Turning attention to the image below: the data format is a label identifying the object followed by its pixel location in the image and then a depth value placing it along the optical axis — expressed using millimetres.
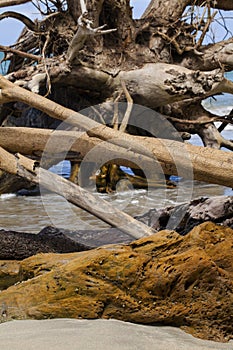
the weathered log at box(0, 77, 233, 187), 3951
